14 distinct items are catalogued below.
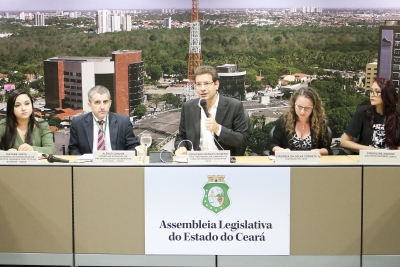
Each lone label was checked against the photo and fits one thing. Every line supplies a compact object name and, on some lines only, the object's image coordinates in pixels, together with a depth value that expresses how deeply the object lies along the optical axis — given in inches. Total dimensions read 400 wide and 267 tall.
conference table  121.3
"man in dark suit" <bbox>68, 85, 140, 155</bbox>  149.3
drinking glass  123.7
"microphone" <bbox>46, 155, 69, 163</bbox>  124.7
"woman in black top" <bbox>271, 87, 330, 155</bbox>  144.7
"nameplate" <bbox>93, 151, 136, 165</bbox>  123.1
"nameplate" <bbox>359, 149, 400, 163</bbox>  121.9
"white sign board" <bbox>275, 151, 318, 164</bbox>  121.4
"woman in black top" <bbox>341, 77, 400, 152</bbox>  149.5
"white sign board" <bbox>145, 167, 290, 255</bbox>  121.9
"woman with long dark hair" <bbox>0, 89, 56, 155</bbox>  145.6
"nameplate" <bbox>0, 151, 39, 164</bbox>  124.0
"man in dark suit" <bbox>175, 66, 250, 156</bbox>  148.3
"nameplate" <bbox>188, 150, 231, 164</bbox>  122.0
